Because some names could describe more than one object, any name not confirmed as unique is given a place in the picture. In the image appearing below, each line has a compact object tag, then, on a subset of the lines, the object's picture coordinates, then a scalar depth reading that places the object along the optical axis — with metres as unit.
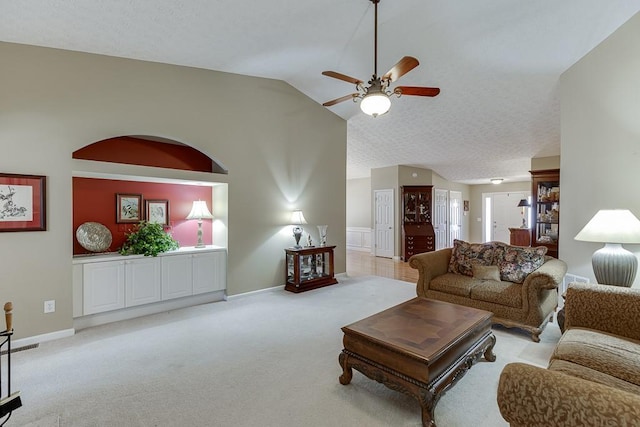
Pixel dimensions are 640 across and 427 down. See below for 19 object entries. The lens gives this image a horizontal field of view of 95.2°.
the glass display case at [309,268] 4.88
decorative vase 5.37
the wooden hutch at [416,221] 8.00
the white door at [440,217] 9.00
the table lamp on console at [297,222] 5.08
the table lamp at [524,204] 7.19
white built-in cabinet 3.38
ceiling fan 2.71
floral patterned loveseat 3.03
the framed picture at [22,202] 2.88
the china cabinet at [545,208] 5.64
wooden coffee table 1.83
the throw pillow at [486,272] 3.57
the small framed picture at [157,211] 4.18
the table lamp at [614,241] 2.53
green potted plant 3.76
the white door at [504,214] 9.88
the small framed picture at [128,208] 3.93
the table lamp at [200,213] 4.38
